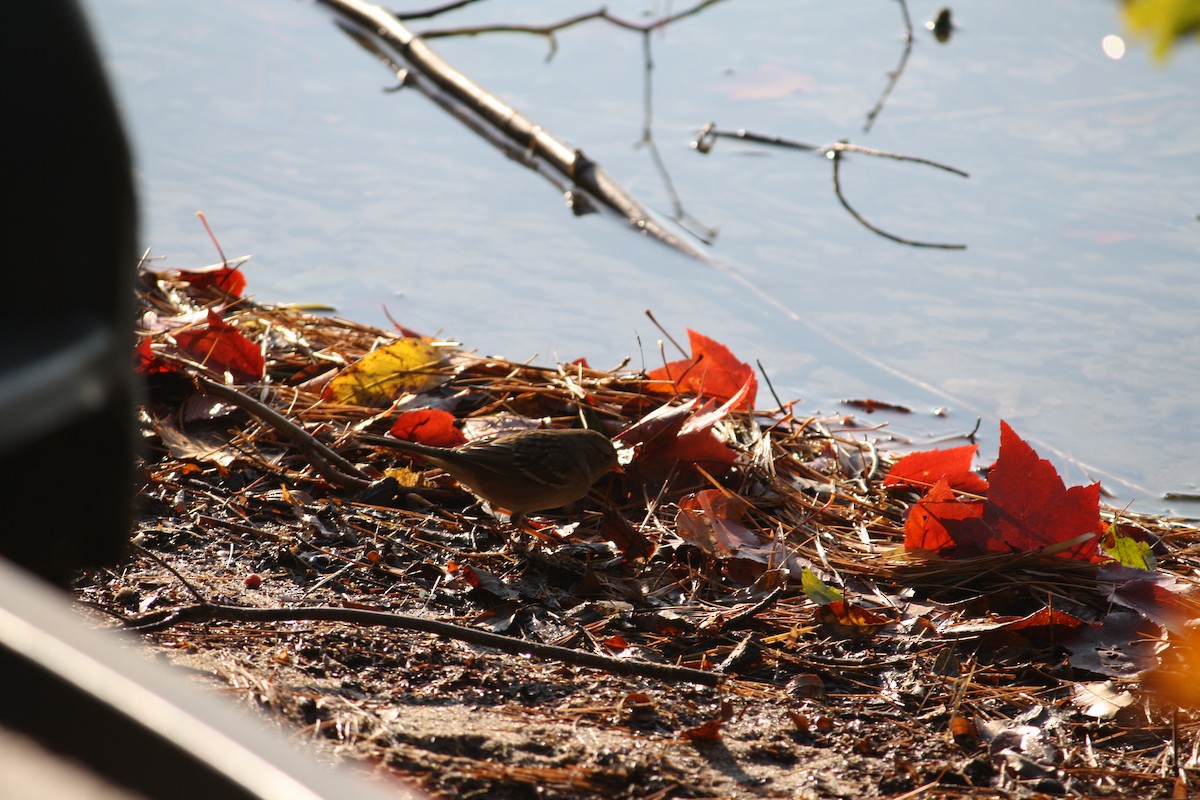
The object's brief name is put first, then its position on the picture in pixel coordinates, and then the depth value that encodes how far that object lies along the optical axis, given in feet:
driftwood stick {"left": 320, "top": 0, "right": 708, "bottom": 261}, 40.19
